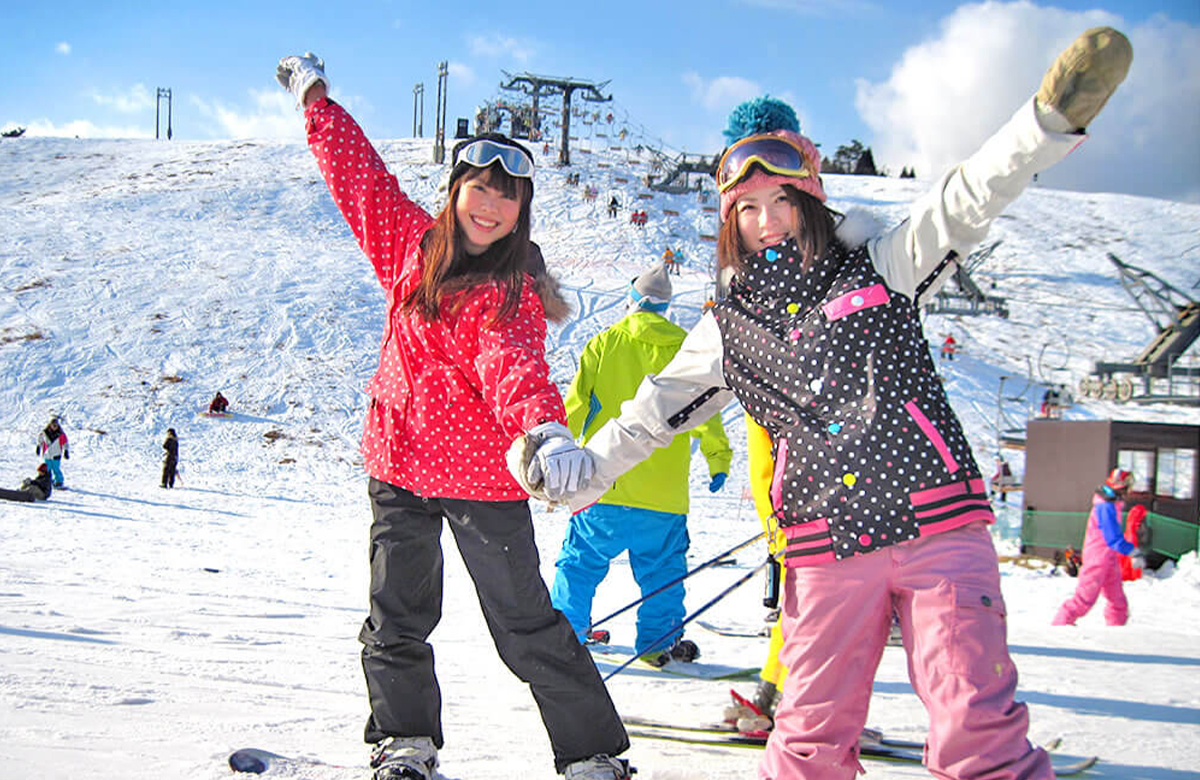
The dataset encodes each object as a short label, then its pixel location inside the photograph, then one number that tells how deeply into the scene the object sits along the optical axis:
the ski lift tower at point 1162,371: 22.83
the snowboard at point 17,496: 10.20
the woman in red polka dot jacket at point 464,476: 2.24
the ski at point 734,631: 5.00
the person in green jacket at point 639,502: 4.27
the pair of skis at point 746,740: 2.73
